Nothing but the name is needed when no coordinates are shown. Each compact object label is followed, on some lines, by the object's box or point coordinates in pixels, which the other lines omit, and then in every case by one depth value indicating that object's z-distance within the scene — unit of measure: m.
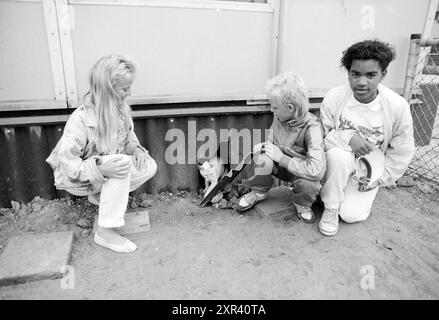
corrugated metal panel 2.83
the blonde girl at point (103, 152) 2.24
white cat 3.18
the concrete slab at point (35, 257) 2.10
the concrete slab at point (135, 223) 2.66
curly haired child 2.54
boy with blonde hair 2.51
